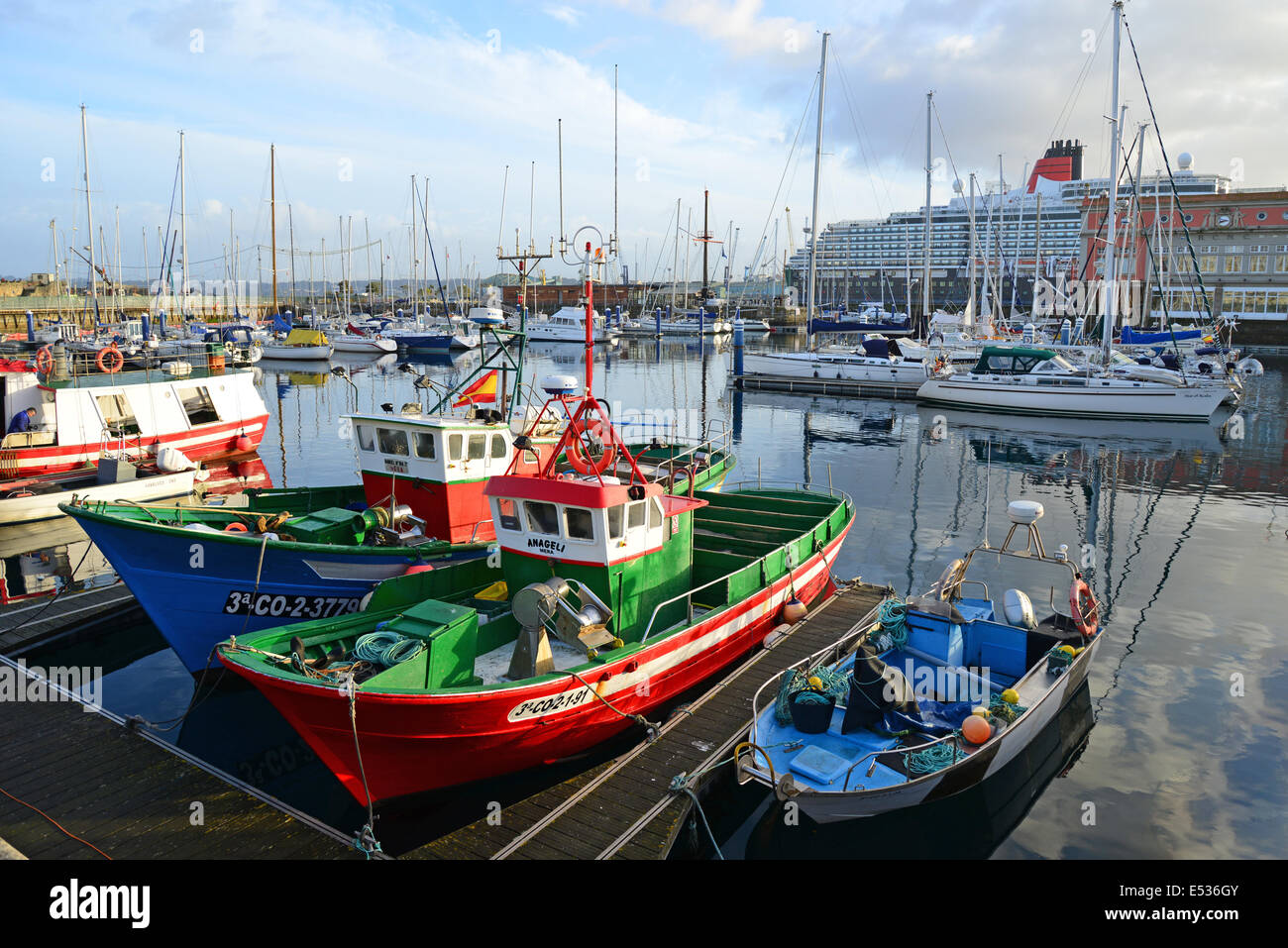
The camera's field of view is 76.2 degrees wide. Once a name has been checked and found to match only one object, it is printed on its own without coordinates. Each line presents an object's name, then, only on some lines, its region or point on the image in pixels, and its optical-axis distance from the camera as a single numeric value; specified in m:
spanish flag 20.77
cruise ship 138.38
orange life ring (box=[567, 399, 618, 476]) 12.96
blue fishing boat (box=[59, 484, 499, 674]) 13.43
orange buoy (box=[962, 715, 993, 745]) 10.27
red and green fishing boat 9.88
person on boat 26.33
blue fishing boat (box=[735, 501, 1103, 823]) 10.05
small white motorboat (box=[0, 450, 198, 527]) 24.00
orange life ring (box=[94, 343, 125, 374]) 30.49
